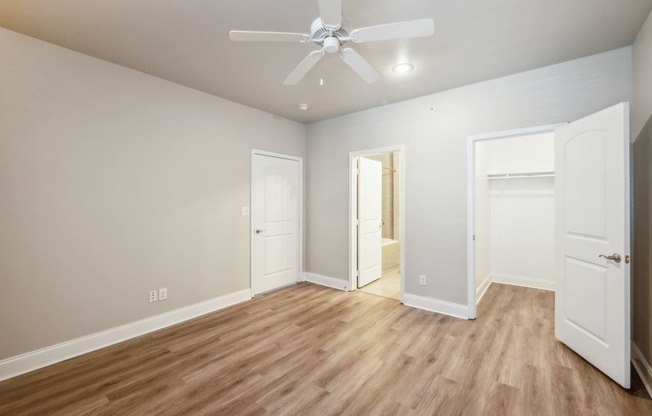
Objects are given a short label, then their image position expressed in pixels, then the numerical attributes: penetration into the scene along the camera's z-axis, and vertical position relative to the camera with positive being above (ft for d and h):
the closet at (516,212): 13.73 -0.19
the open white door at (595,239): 6.50 -0.81
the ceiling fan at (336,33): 5.12 +3.50
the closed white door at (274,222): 13.28 -0.65
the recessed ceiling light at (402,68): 8.98 +4.62
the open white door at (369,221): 14.34 -0.67
